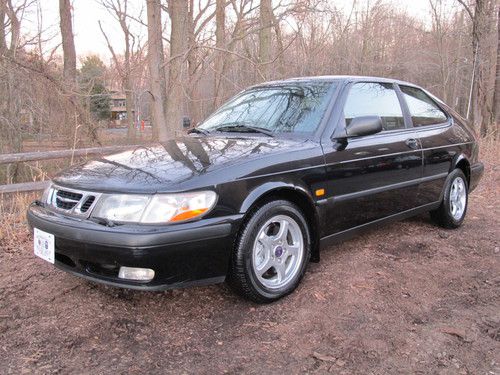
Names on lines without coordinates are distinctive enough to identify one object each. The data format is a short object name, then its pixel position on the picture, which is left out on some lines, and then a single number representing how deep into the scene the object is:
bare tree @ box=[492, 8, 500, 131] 14.11
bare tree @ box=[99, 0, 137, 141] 14.28
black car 2.62
